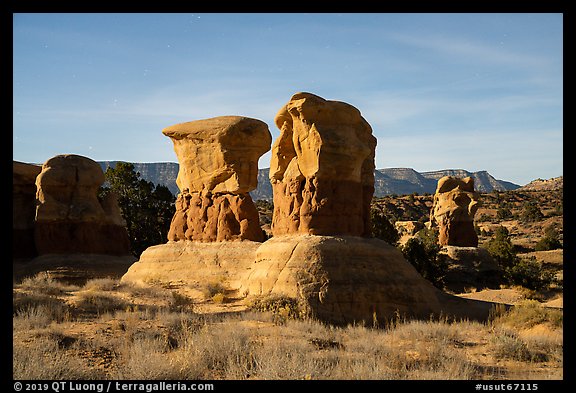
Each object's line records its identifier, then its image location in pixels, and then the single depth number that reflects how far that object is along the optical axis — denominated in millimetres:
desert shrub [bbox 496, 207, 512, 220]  70875
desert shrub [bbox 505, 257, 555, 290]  34531
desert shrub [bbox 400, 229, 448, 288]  33562
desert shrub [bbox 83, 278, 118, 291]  21172
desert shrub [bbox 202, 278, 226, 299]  19219
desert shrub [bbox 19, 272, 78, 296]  18978
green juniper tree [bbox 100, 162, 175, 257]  39938
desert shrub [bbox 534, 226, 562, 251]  49969
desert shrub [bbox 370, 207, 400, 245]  34438
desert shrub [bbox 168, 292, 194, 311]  16591
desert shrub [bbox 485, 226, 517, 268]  39156
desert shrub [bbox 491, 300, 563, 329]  16391
